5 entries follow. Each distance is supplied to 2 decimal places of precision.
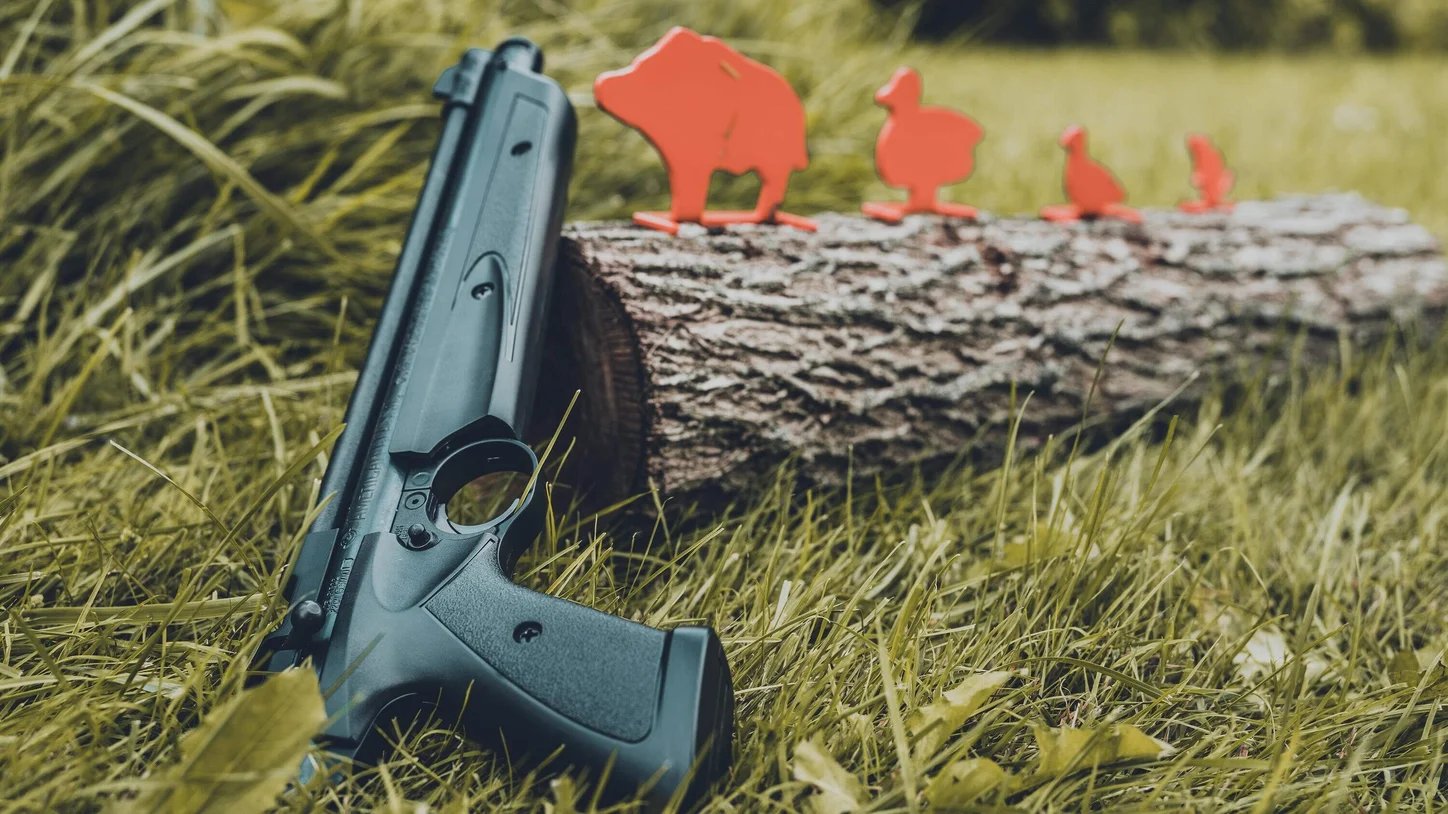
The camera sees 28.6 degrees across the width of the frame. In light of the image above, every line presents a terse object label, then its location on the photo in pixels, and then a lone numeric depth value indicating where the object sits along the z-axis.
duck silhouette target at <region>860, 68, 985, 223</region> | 1.40
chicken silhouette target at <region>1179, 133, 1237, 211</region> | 1.55
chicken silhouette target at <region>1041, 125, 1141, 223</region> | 1.45
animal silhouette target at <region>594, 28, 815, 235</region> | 1.30
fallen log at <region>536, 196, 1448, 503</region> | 1.27
